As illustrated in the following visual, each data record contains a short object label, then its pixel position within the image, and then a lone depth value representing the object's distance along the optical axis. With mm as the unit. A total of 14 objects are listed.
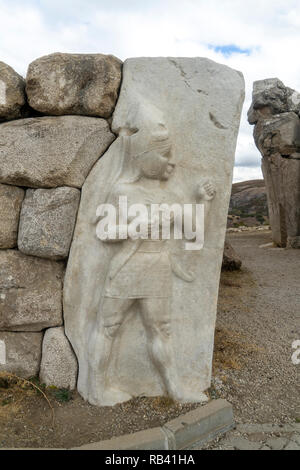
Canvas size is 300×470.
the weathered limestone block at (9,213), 2639
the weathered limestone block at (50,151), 2568
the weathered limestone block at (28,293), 2637
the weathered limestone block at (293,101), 10242
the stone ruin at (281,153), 10023
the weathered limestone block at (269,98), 10344
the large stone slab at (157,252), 2488
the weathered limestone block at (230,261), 7418
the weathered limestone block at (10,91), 2623
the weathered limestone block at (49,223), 2574
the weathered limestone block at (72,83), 2568
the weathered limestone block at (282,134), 9969
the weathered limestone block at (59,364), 2662
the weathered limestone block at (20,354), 2697
